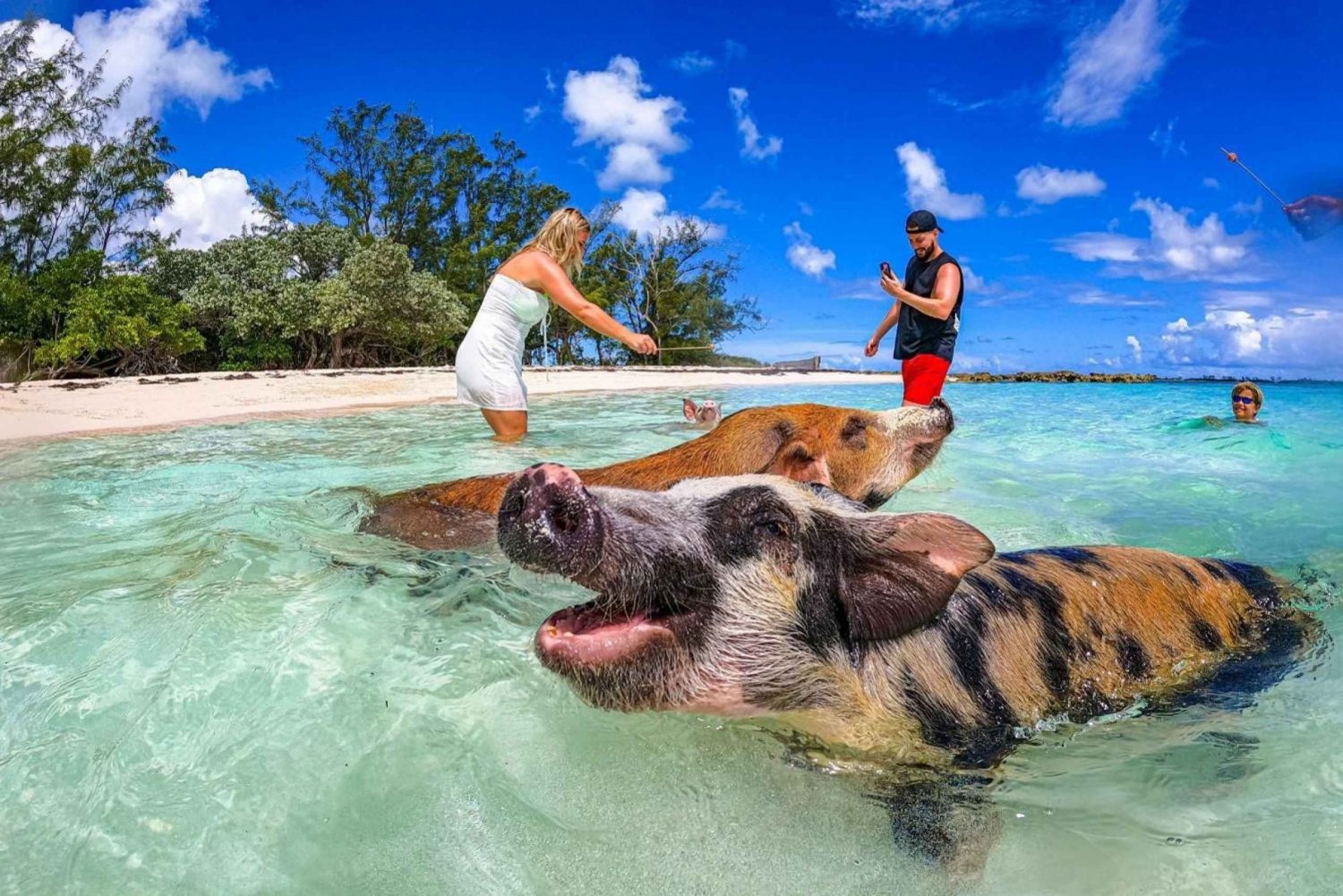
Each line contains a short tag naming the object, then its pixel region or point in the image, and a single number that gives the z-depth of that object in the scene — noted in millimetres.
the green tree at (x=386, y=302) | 29984
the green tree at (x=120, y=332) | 24109
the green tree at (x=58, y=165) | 27797
